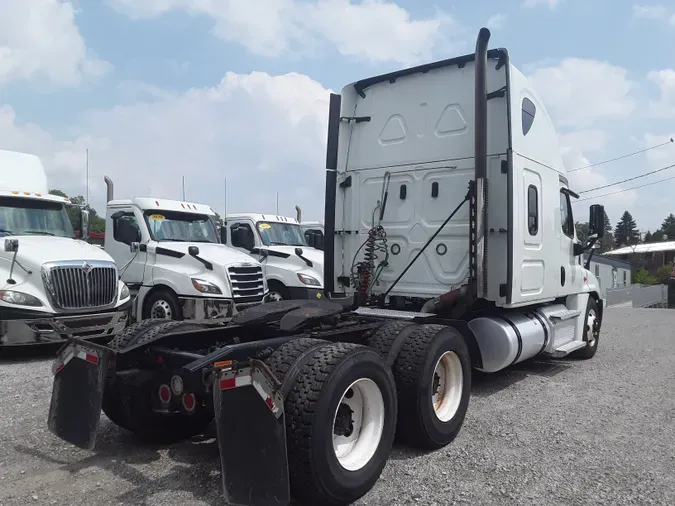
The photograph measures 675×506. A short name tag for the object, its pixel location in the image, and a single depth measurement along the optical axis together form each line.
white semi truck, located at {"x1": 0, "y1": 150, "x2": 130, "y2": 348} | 8.04
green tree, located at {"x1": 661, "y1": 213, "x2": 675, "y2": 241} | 107.38
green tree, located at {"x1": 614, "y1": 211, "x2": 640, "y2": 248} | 112.25
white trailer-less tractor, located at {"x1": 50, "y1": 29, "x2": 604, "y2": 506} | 3.44
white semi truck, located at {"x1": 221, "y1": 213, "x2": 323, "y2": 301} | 12.55
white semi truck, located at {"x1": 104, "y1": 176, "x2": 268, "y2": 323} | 10.12
